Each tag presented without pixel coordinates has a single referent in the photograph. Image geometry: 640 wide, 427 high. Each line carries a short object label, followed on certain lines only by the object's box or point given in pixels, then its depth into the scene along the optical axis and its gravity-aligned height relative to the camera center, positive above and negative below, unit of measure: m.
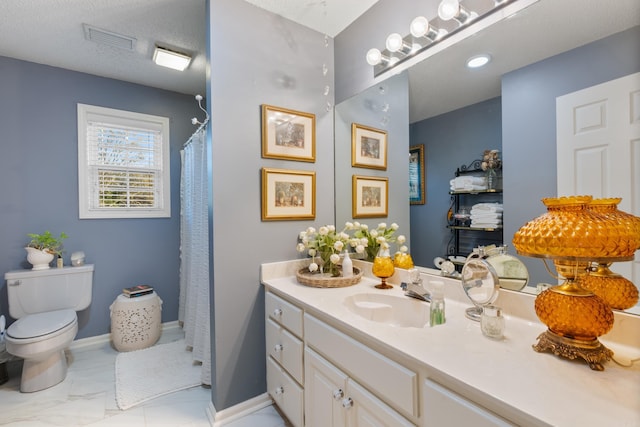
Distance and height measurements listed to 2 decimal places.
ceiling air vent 1.87 +1.25
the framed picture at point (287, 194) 1.72 +0.12
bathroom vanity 0.60 -0.41
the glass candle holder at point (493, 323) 0.87 -0.36
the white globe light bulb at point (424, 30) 1.32 +0.88
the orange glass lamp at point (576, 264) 0.71 -0.16
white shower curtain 1.98 -0.29
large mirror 0.88 +0.46
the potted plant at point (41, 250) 2.16 -0.27
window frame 2.43 +0.46
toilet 1.79 -0.75
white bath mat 1.82 -1.18
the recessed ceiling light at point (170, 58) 2.04 +1.20
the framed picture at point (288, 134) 1.71 +0.51
